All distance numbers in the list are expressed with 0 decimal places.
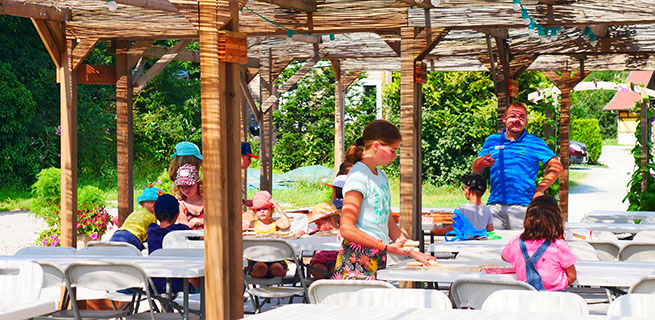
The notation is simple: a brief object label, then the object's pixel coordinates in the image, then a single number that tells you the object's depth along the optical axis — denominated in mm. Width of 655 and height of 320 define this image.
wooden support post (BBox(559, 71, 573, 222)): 12000
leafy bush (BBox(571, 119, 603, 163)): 34344
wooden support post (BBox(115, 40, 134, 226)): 8766
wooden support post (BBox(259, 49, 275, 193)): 11461
